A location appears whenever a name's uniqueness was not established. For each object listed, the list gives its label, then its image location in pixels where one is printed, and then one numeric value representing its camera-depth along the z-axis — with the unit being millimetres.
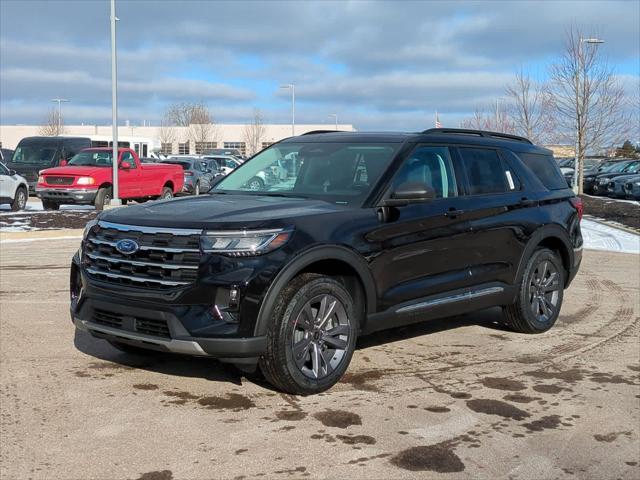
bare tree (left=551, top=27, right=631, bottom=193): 28156
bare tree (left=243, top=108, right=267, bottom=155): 89688
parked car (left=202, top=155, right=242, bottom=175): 36062
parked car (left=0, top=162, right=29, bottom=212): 20641
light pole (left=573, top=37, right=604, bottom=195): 27812
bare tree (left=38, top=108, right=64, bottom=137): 81312
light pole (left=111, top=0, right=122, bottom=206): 21984
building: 87625
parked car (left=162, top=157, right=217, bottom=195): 29609
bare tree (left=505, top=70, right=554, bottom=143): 37156
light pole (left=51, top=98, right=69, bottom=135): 81500
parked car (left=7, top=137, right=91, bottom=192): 27000
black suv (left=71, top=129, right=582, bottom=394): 4762
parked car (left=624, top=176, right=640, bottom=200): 29297
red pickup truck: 20781
